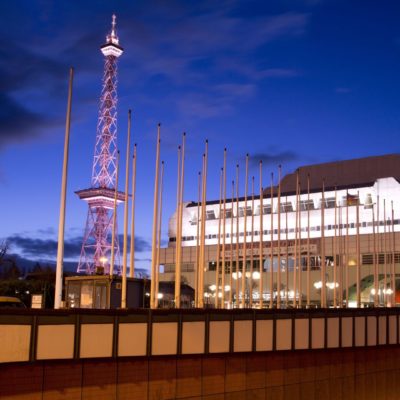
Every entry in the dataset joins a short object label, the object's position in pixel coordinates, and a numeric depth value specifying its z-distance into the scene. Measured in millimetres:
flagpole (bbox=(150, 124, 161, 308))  35269
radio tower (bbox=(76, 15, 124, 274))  141625
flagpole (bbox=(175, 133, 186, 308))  36525
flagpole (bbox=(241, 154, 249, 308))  46678
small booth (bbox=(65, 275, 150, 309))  35156
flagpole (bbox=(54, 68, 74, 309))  26297
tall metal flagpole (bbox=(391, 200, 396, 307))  68188
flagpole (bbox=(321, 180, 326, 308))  50425
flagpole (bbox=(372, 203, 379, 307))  57694
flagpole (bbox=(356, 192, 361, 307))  51506
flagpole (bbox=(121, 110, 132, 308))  33131
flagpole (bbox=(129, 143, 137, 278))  40925
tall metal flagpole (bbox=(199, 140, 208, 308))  38625
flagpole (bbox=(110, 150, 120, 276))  39853
